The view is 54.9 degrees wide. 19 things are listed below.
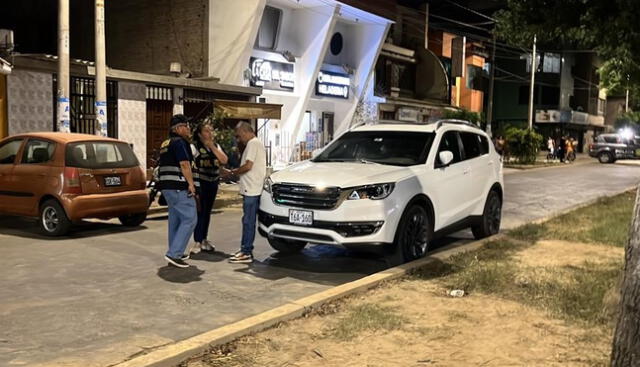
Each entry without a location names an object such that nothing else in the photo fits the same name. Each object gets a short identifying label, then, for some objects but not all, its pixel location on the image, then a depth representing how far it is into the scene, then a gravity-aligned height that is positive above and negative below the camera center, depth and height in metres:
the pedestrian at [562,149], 40.56 -0.49
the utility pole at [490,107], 33.09 +1.80
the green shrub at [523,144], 34.03 -0.18
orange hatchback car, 9.46 -0.77
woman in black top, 8.03 -0.44
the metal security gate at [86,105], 16.22 +0.70
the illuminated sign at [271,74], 23.44 +2.39
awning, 17.84 +0.76
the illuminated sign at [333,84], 27.92 +2.41
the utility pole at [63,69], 12.08 +1.21
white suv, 7.19 -0.67
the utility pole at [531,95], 36.74 +2.76
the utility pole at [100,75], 12.69 +1.18
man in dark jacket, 7.17 -0.60
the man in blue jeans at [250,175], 7.57 -0.50
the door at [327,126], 29.62 +0.50
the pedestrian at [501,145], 34.64 -0.27
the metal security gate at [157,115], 18.52 +0.52
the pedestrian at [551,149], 41.69 -0.52
